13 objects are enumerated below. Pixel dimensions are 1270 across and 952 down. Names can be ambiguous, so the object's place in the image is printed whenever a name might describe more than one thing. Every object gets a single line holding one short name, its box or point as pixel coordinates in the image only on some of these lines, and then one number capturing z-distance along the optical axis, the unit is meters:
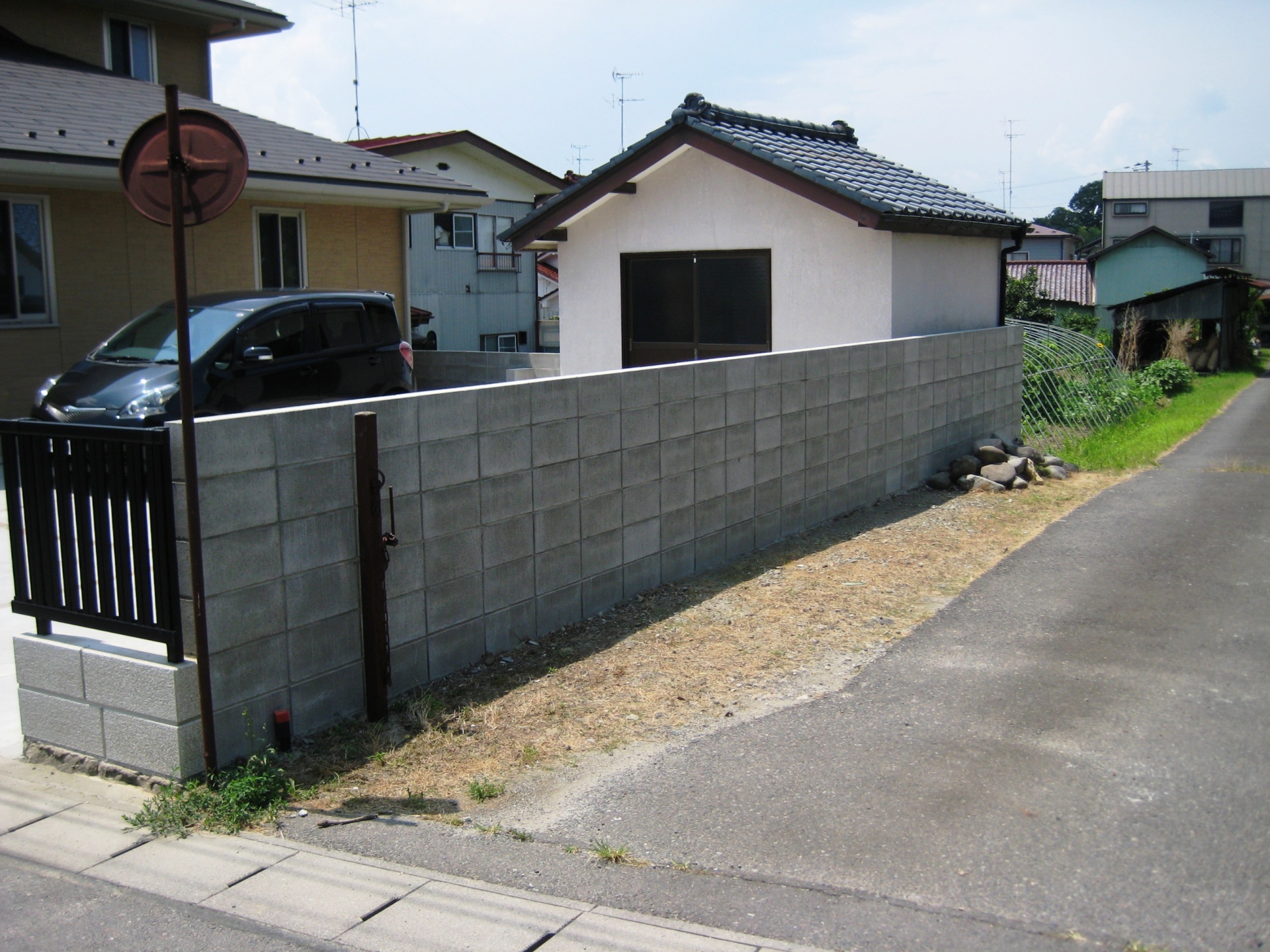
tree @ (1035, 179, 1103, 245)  107.75
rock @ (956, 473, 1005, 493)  11.64
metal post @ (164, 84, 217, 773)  4.27
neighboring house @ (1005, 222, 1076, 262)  65.50
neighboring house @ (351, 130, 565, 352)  26.69
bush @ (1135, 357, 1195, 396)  29.09
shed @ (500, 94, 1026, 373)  12.13
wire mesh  15.68
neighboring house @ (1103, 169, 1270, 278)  56.62
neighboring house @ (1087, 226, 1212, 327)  43.97
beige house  11.70
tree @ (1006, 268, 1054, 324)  37.25
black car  8.83
